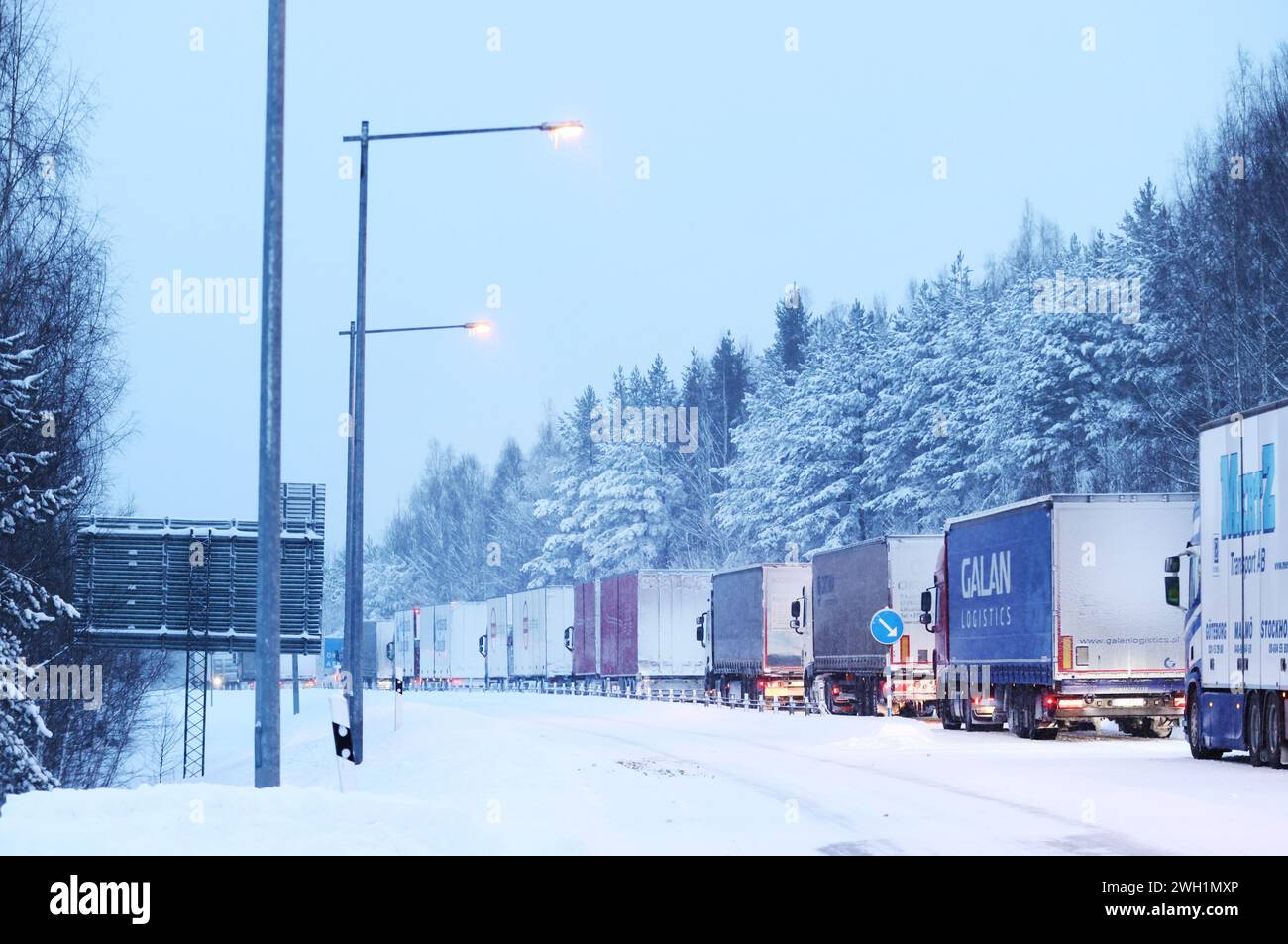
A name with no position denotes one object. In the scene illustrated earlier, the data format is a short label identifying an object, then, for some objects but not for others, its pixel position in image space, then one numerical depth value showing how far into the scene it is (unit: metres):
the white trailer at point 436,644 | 106.62
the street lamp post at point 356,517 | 29.48
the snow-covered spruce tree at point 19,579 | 26.80
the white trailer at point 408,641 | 114.50
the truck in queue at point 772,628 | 53.09
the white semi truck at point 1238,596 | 24.28
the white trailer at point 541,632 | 82.12
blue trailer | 32.25
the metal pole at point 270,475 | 14.84
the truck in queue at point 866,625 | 43.88
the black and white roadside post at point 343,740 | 20.42
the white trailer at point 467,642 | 99.69
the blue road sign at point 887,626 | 37.81
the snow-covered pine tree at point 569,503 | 124.69
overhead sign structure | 40.34
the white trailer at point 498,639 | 93.81
